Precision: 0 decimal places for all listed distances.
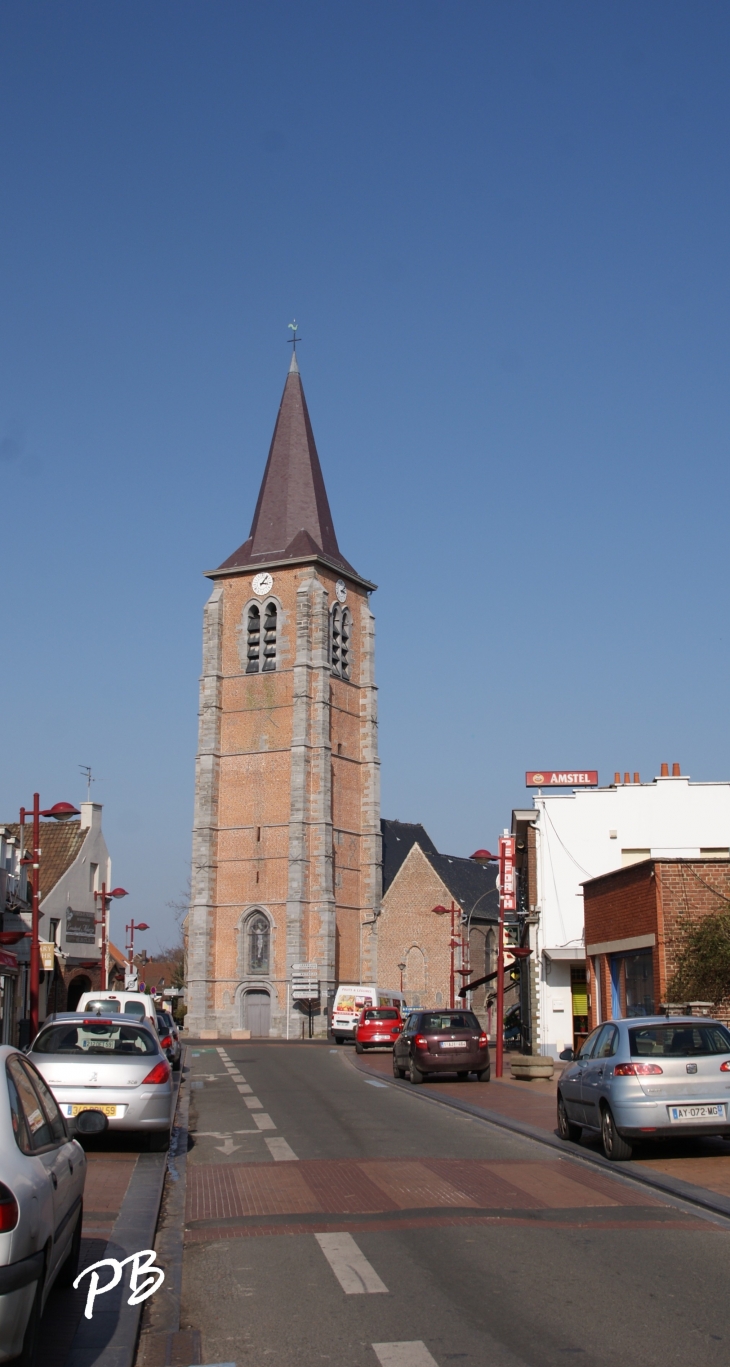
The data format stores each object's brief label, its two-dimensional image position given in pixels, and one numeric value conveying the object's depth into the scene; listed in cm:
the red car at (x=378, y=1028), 3897
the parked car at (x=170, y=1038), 2694
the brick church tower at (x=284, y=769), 6619
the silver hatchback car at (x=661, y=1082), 1204
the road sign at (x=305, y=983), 6384
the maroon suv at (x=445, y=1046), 2411
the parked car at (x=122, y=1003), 2386
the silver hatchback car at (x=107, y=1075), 1270
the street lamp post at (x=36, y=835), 2251
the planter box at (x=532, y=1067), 2484
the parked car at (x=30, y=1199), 504
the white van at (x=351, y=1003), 4969
